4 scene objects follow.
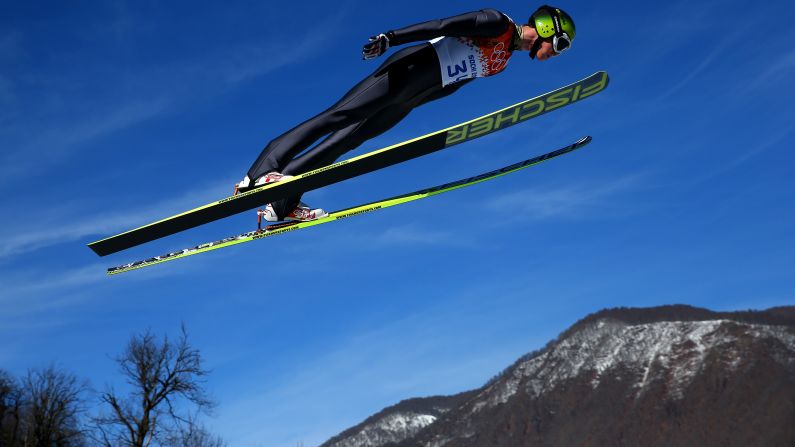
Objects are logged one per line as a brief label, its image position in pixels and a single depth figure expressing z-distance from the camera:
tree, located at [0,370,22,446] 41.06
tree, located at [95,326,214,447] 30.66
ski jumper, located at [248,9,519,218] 7.42
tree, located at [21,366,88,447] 39.28
